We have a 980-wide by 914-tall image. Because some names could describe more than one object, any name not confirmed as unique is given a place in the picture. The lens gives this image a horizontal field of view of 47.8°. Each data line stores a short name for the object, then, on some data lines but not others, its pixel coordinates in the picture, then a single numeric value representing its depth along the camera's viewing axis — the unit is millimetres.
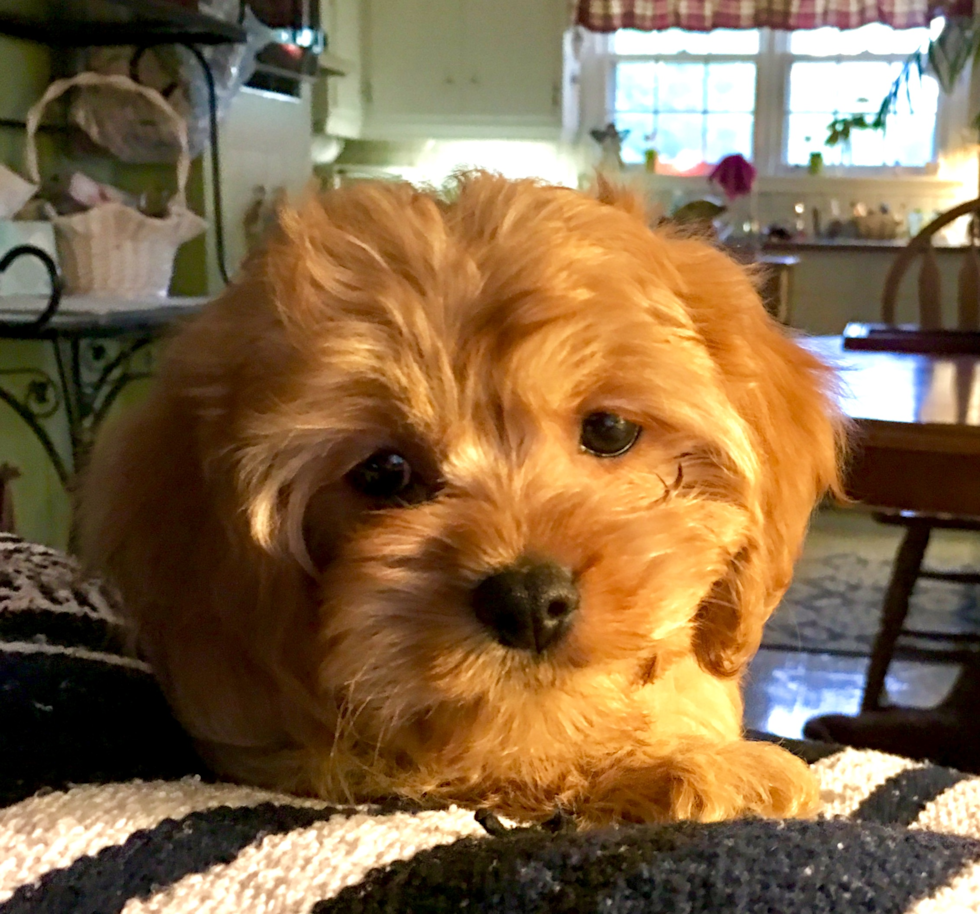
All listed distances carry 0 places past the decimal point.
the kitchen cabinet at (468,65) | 5445
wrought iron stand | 2350
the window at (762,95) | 5832
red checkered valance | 5301
